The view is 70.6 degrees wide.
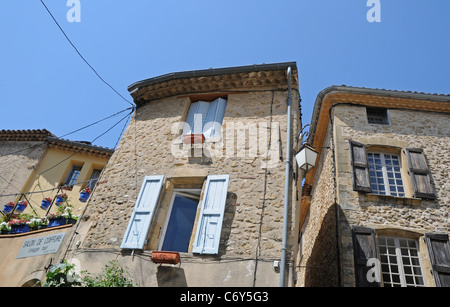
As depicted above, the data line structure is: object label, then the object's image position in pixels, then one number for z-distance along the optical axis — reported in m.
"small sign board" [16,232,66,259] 6.26
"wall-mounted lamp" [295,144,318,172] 5.75
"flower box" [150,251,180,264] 5.04
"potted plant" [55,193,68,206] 8.98
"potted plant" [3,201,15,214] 9.61
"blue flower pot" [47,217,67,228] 6.82
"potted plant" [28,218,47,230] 7.04
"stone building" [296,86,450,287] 6.51
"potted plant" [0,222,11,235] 7.34
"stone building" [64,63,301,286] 5.18
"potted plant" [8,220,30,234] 7.17
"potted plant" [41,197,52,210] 9.00
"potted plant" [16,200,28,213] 9.17
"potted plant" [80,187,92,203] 8.19
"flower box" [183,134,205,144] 6.84
